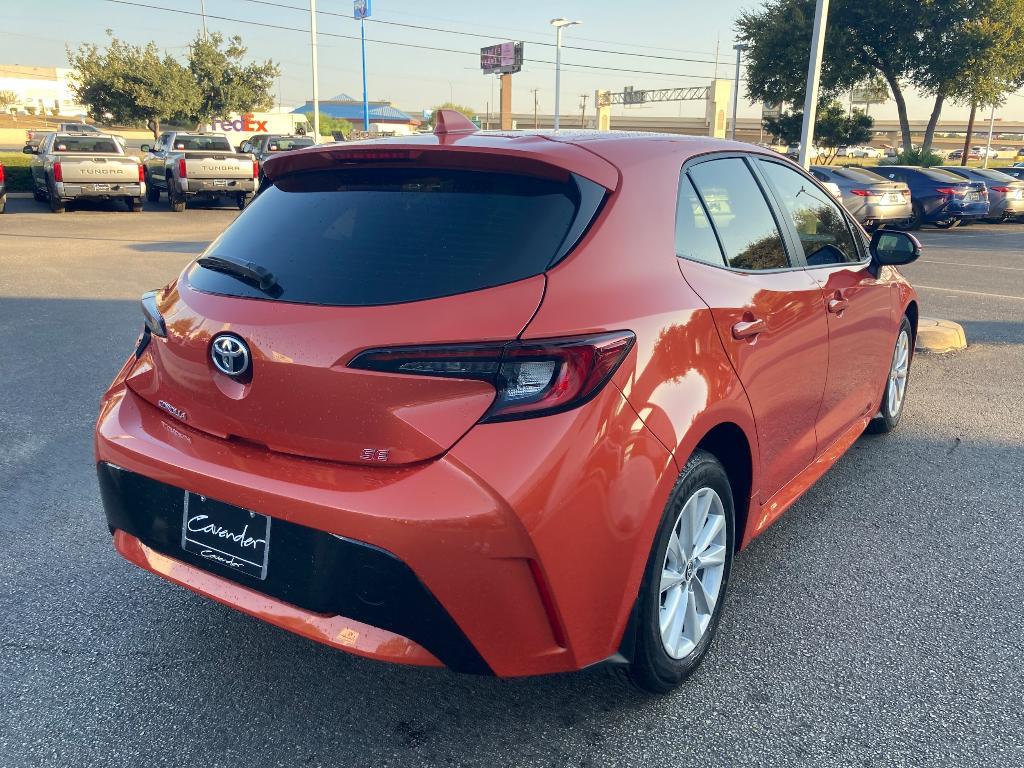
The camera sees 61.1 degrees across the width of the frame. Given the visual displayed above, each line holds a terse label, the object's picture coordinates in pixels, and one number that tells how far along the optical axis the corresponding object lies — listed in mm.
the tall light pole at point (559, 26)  42584
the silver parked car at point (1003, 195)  22797
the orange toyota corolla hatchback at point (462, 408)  2086
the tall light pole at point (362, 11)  41844
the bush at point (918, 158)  31830
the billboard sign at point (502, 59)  54625
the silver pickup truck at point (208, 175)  20031
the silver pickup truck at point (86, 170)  18844
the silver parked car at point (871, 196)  18453
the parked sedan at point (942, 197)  20500
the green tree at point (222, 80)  40594
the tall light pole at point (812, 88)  13359
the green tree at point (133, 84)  38344
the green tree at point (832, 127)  38031
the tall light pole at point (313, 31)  32469
